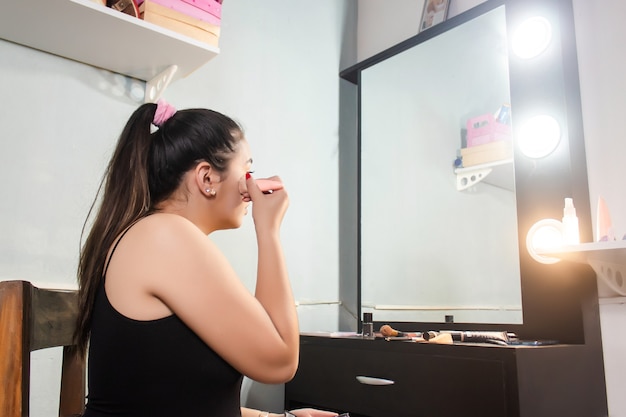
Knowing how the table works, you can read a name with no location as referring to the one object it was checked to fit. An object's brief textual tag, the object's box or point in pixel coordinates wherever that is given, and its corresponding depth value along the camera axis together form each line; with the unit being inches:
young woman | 27.8
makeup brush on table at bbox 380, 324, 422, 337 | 49.1
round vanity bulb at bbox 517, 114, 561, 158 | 49.4
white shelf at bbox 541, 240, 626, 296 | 39.3
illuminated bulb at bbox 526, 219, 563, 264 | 47.2
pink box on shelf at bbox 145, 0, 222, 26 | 48.1
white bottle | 44.3
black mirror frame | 45.8
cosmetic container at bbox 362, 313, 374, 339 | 50.8
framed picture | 63.1
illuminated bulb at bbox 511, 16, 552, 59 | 52.1
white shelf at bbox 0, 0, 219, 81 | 42.5
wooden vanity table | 36.9
